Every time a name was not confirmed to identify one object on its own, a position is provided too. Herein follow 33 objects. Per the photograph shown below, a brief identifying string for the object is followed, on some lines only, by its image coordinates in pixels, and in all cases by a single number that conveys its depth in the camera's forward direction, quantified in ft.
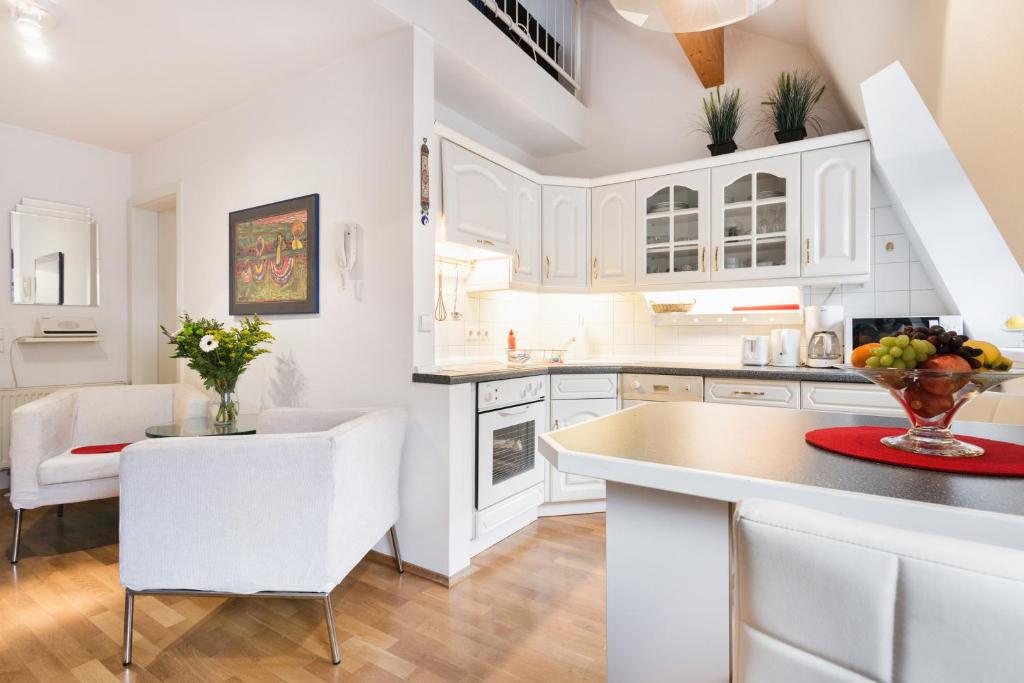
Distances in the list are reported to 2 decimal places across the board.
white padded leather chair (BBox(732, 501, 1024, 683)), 1.35
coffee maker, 9.66
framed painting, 9.23
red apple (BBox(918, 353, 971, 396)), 2.94
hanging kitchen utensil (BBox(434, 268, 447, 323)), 10.39
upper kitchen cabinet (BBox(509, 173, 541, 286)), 10.55
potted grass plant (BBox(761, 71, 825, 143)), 10.11
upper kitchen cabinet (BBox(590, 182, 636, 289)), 11.40
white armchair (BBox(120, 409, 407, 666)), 5.26
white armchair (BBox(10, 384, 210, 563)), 7.94
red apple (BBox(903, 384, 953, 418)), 3.16
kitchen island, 2.65
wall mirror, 11.56
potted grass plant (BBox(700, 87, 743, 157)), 10.78
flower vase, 8.41
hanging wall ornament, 8.12
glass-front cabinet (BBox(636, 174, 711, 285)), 10.65
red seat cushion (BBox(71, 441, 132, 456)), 8.73
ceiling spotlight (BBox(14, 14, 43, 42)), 7.34
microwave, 9.29
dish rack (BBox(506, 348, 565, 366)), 10.62
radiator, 10.99
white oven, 8.30
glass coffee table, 7.79
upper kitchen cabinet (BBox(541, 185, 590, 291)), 11.44
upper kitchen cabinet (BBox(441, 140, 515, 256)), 8.87
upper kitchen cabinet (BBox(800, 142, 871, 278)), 9.18
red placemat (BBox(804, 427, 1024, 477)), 2.93
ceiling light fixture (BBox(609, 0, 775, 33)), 4.47
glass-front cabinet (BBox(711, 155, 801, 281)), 9.79
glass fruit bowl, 2.95
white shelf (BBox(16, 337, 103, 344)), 11.45
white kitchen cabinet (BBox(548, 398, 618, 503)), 10.10
